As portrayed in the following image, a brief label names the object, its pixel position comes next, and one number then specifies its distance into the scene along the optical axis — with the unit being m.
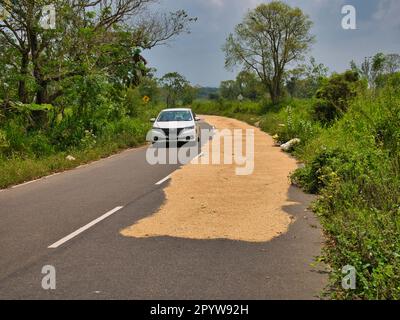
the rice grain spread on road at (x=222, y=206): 7.21
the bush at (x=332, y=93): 22.84
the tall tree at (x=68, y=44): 17.41
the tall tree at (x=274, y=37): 52.16
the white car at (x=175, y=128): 20.56
